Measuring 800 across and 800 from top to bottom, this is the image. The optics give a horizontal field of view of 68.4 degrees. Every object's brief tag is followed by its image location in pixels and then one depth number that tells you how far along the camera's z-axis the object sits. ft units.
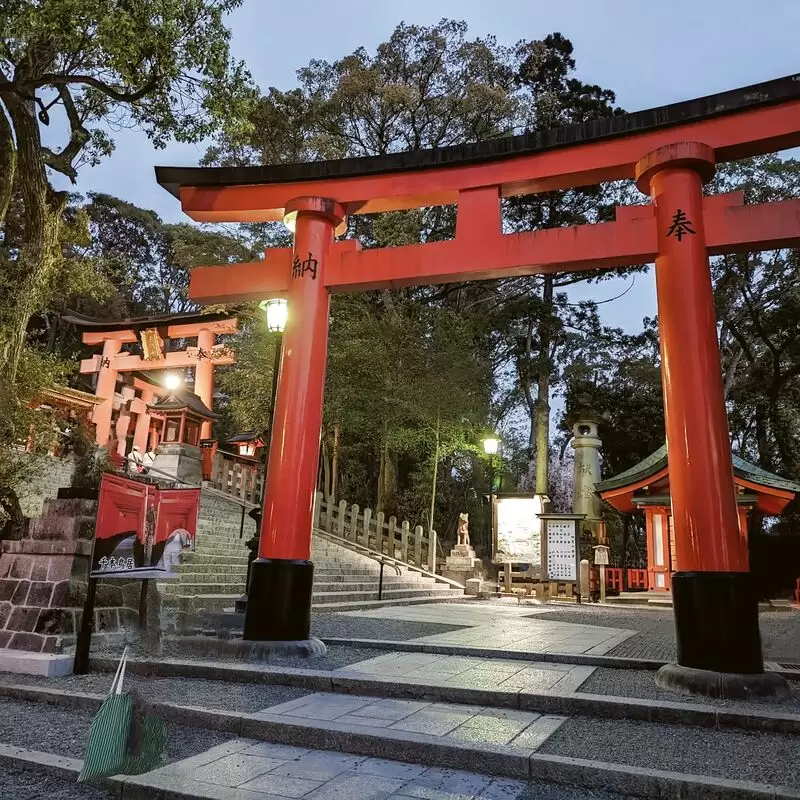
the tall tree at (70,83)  22.38
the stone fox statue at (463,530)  58.39
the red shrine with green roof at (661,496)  49.44
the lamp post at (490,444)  56.34
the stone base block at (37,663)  16.70
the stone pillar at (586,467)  65.62
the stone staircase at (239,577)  28.27
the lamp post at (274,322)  22.33
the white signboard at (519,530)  50.78
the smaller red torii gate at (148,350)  65.16
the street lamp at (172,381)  70.38
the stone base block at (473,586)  52.11
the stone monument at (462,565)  55.06
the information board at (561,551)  47.01
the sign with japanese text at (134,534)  16.96
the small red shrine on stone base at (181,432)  61.82
